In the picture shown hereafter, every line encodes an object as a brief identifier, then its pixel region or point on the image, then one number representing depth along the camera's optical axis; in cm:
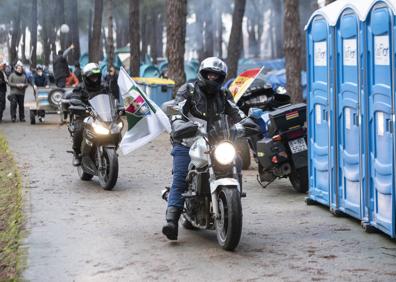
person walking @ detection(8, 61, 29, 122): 2400
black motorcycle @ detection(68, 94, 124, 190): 1165
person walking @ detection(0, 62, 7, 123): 2438
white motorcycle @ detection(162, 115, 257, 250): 744
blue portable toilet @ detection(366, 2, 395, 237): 764
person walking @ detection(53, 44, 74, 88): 2706
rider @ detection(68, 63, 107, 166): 1213
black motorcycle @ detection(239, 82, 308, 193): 1073
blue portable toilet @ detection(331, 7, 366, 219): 843
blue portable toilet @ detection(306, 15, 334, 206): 933
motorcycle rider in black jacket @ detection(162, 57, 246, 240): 800
